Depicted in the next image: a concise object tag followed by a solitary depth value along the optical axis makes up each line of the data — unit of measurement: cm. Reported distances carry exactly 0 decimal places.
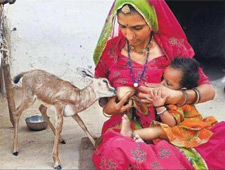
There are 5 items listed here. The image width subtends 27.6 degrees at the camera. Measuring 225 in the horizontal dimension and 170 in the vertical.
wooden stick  331
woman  239
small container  352
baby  254
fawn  274
